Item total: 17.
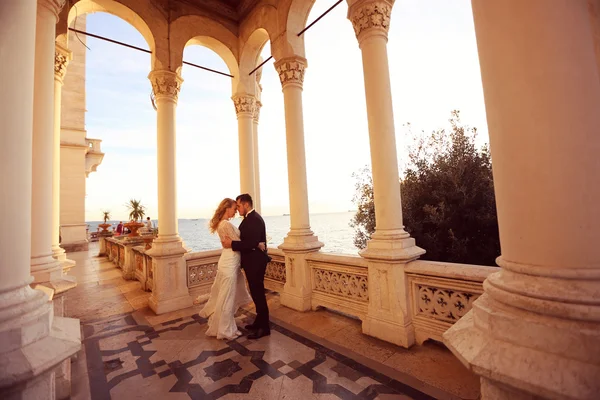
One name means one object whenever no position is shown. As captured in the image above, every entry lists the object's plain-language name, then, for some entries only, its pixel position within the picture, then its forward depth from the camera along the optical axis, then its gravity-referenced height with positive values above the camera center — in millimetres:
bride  4352 -1128
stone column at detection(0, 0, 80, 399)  1601 -63
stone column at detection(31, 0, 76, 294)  3494 +953
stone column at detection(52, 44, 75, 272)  5319 +2423
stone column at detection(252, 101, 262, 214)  8486 +1745
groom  4414 -667
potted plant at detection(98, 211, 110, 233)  17412 +559
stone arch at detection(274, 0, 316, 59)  6137 +4344
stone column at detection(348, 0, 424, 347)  4012 +171
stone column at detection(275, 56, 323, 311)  5609 +392
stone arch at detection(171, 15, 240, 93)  6785 +4932
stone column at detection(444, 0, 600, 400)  1345 -49
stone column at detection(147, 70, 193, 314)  5906 +124
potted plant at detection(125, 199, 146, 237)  26002 +1503
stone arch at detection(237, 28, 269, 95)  7715 +4599
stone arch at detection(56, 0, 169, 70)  6063 +4842
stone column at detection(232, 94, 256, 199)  7711 +2309
